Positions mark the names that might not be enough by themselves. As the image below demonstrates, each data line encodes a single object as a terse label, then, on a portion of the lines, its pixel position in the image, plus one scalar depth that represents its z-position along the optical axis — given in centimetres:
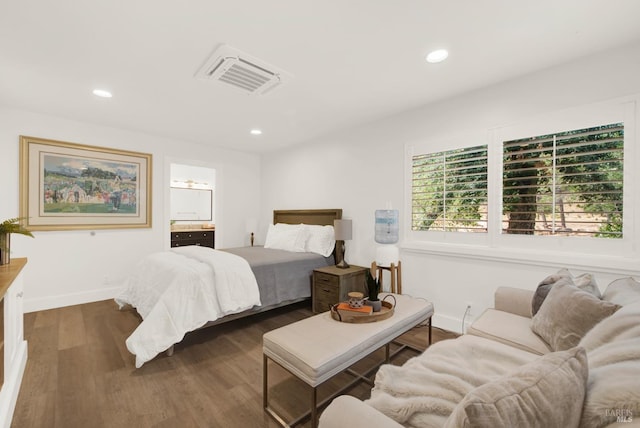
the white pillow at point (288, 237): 407
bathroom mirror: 642
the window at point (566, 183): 212
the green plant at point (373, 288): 213
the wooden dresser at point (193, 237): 548
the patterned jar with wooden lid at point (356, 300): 207
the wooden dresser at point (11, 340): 158
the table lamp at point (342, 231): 360
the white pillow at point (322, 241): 390
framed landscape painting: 342
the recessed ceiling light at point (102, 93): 276
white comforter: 228
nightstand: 324
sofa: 67
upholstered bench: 146
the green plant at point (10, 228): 199
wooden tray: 193
